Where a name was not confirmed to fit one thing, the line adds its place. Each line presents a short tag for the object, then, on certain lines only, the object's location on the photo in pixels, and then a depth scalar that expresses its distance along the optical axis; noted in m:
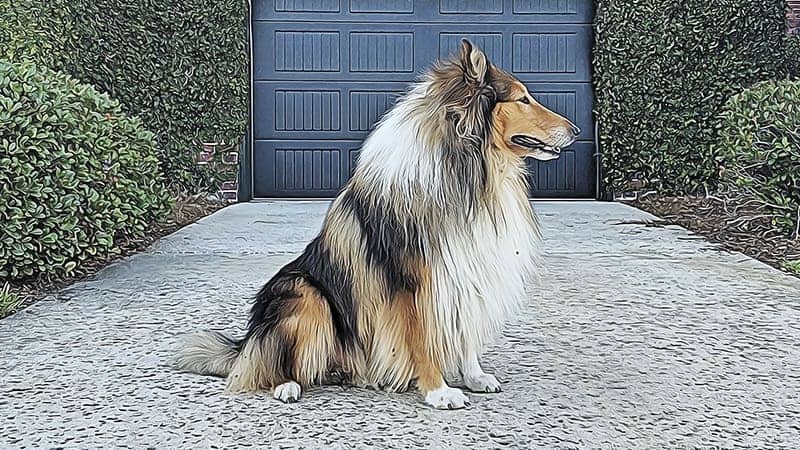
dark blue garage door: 10.80
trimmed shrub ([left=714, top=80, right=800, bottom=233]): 6.73
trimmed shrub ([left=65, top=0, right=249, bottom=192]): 9.50
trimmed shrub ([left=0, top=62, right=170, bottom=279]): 5.19
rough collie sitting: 3.21
